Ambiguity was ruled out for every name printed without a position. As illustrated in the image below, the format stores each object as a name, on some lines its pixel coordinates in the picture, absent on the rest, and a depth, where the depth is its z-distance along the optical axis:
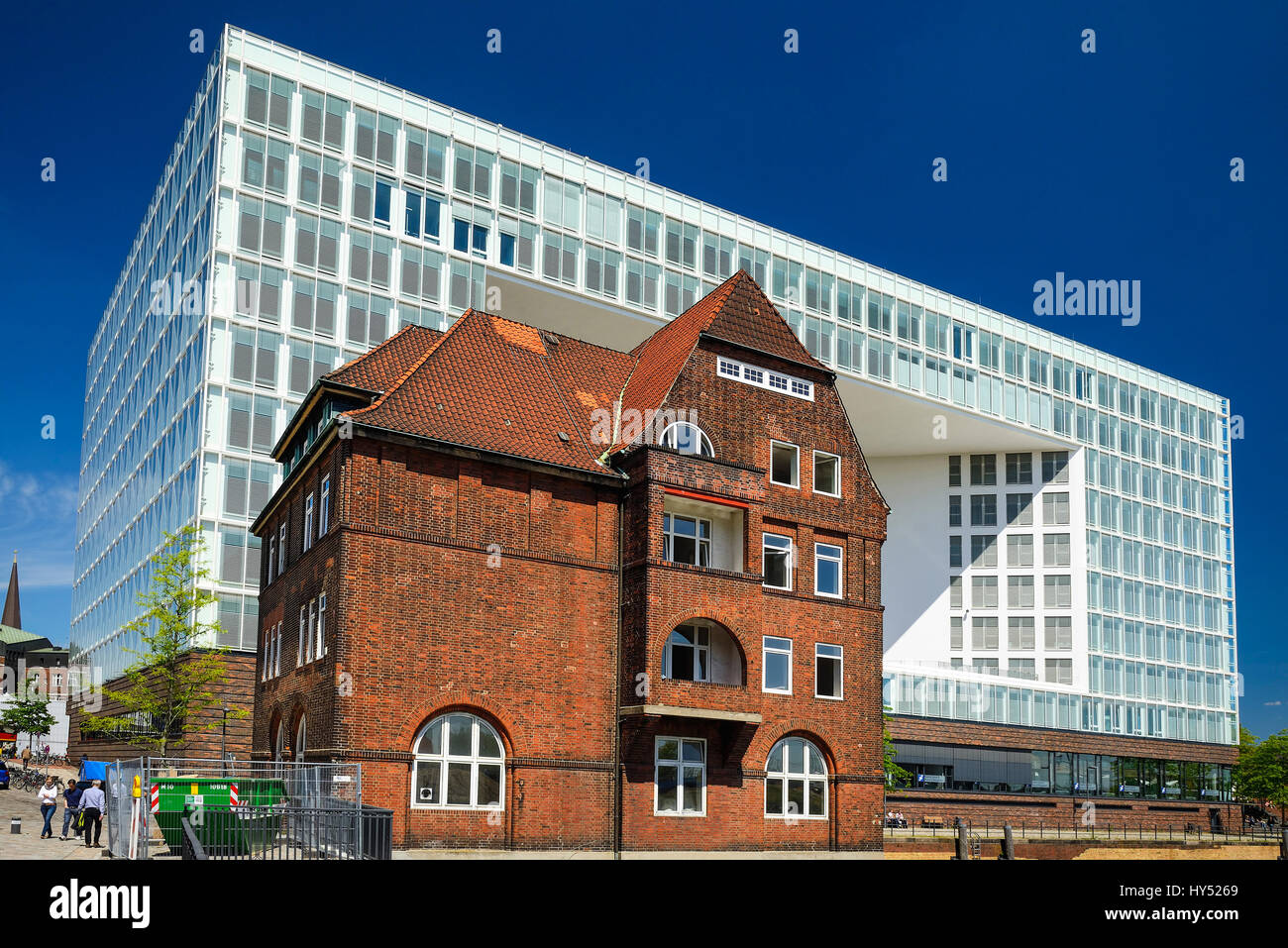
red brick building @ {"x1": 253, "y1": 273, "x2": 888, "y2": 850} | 29.47
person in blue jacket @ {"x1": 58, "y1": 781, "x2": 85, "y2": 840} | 30.06
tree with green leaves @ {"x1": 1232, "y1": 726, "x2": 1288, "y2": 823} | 94.75
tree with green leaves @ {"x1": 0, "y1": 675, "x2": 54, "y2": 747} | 94.69
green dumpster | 22.61
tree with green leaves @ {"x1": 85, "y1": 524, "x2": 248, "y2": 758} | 44.78
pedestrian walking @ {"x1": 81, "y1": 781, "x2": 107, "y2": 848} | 28.25
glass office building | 57.53
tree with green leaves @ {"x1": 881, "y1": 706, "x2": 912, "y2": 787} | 66.31
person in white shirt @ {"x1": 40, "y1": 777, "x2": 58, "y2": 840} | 30.32
